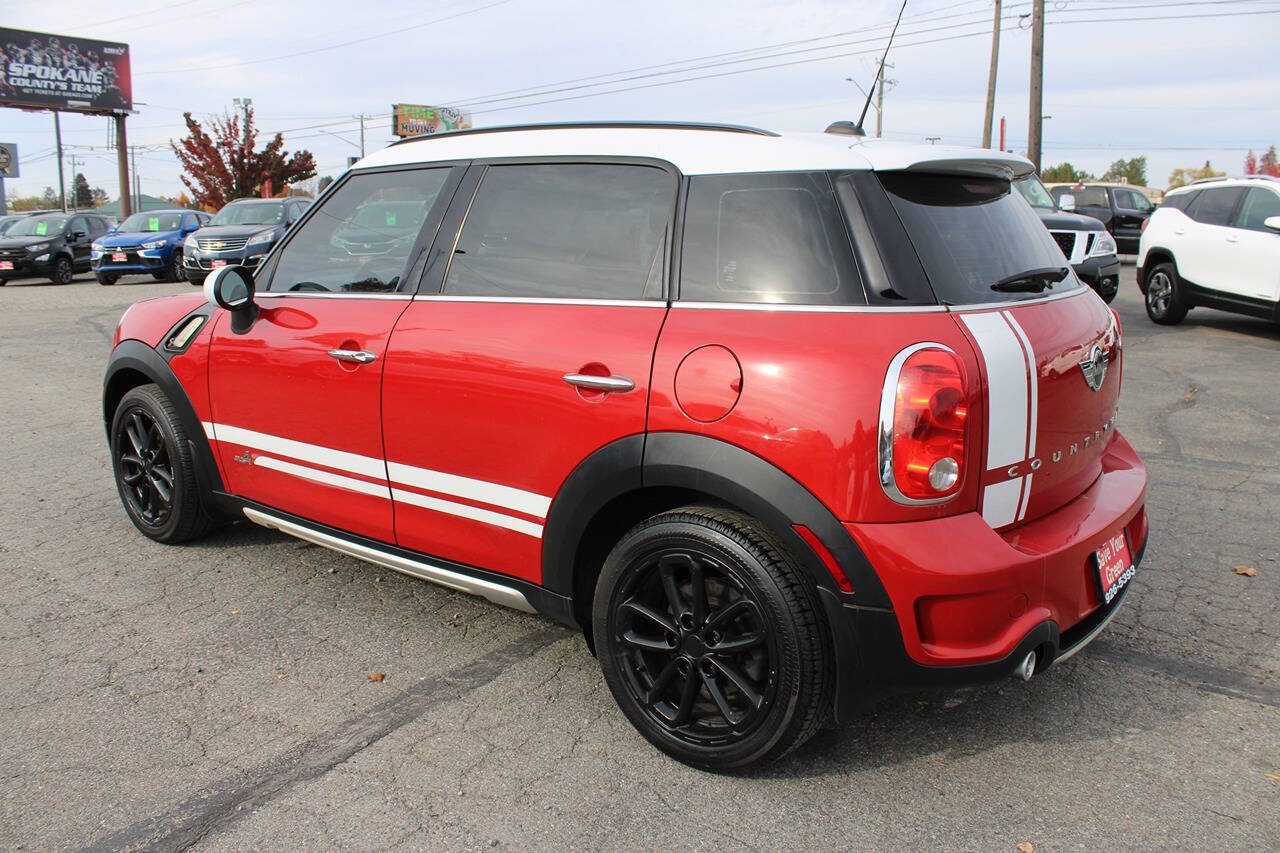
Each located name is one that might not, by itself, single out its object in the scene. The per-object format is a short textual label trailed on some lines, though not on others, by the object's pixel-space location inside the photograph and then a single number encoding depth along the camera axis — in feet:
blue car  65.00
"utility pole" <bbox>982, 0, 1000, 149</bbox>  99.86
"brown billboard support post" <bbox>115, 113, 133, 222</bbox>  131.85
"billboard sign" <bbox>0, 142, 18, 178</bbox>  222.89
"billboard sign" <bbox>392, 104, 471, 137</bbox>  233.14
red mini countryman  8.13
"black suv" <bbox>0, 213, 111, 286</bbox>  67.15
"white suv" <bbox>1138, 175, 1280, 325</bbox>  34.14
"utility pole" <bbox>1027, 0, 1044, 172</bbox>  75.20
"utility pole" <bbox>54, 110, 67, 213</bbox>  174.91
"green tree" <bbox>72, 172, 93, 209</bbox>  334.42
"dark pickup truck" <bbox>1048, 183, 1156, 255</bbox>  75.72
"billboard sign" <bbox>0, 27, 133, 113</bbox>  135.23
